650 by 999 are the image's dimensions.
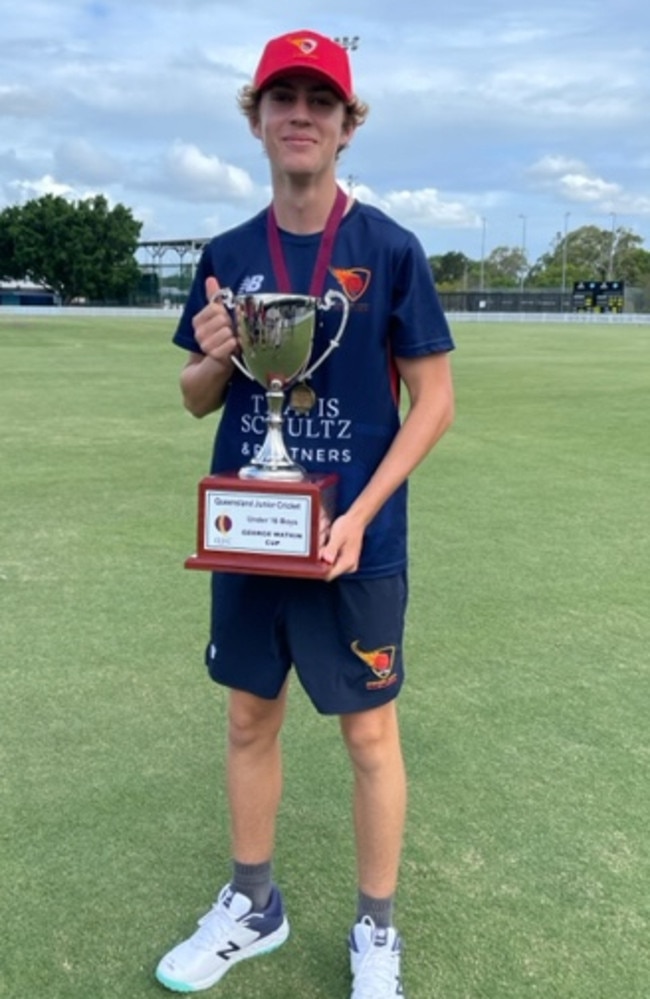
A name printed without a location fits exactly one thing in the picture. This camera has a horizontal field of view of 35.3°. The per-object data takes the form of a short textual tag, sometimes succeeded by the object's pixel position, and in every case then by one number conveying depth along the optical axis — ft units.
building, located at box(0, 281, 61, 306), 277.23
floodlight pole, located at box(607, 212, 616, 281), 338.79
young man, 6.84
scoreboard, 224.12
